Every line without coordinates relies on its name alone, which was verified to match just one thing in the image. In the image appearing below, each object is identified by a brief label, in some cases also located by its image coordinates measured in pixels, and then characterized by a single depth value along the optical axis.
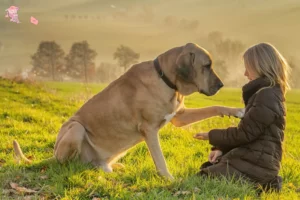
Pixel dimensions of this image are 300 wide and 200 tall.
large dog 5.71
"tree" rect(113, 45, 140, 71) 56.43
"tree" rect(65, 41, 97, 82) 54.12
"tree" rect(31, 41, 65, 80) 53.94
